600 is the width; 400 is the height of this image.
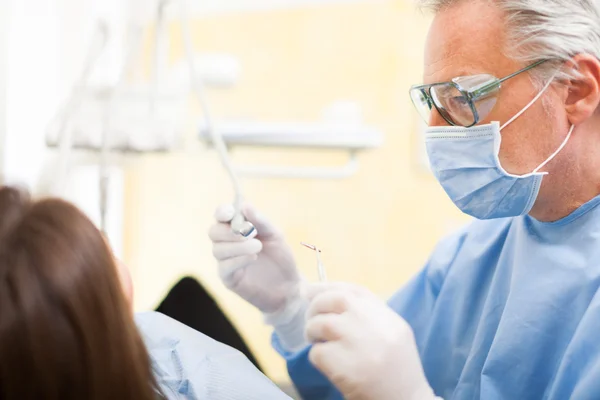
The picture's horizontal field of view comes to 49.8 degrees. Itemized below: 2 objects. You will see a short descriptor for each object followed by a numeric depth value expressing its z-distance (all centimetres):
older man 94
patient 73
